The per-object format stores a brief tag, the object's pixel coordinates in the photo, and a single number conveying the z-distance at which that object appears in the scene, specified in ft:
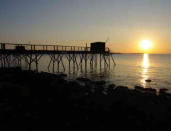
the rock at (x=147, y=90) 61.28
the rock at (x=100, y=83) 72.54
